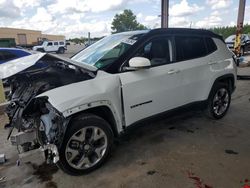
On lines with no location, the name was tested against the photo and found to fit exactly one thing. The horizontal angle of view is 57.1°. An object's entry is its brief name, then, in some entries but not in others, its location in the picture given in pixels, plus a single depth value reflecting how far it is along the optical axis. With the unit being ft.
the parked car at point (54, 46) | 106.63
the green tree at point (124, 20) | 205.16
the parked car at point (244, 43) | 58.59
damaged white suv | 8.50
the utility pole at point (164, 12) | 33.32
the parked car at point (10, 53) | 27.43
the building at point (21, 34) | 190.42
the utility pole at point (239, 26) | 38.75
